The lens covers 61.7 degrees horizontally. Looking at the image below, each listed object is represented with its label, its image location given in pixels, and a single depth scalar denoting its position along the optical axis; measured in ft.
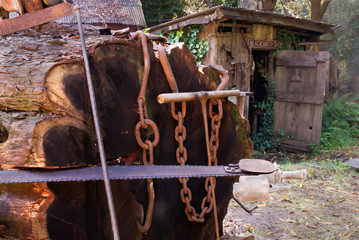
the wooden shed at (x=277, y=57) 22.24
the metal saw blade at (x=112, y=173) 3.87
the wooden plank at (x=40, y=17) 5.20
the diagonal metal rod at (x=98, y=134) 3.33
